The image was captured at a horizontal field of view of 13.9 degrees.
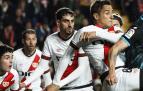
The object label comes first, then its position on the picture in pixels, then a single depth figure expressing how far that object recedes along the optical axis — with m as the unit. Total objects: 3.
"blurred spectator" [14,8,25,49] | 15.84
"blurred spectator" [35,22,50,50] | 15.05
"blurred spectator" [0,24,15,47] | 15.92
